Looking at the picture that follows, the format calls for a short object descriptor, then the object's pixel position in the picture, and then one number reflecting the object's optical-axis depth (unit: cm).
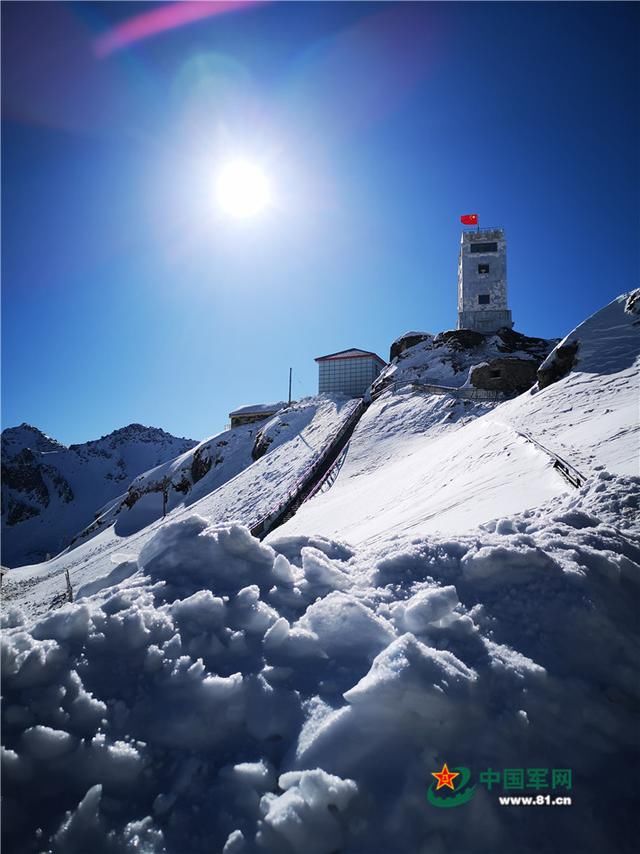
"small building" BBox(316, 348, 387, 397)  4369
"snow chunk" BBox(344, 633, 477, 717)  254
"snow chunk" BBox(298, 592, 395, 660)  307
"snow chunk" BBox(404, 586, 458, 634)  316
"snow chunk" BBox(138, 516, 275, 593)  378
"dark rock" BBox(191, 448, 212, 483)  3928
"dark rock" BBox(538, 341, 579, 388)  1742
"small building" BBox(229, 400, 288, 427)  4697
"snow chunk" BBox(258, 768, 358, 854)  204
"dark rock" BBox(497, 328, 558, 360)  3664
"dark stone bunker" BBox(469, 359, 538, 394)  2708
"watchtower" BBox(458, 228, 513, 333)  4444
